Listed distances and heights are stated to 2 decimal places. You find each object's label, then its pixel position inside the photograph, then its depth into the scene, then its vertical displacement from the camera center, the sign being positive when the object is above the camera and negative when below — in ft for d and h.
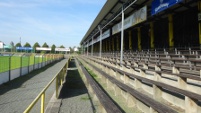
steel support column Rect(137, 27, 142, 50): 53.77 +6.76
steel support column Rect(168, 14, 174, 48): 38.18 +6.31
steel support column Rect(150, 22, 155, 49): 46.22 +7.30
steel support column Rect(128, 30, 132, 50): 60.67 +7.39
